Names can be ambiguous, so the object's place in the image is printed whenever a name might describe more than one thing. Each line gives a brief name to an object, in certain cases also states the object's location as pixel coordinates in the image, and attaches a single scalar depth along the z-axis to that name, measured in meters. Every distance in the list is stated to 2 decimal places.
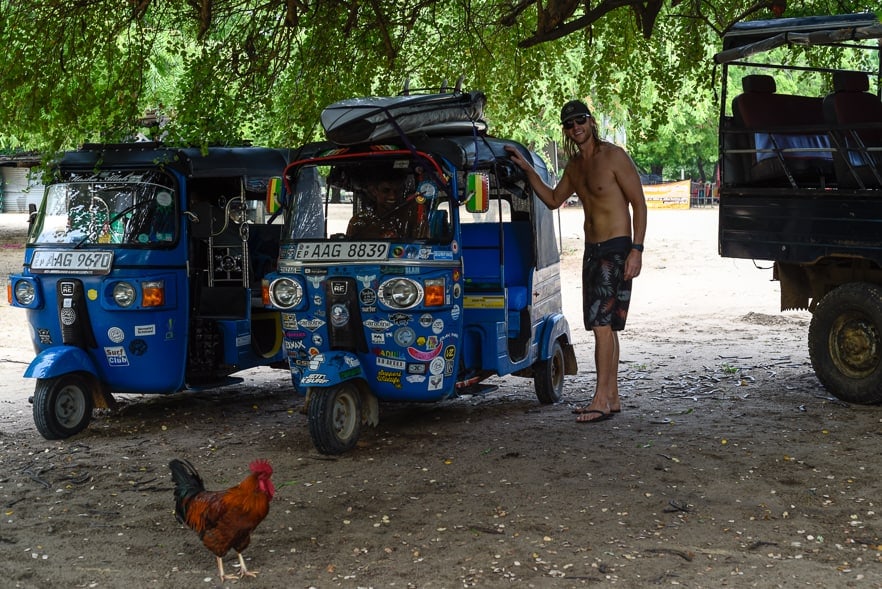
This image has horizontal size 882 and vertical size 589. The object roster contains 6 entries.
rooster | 4.52
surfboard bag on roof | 6.73
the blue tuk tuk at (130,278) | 7.55
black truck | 7.86
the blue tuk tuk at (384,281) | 6.72
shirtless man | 7.44
